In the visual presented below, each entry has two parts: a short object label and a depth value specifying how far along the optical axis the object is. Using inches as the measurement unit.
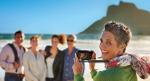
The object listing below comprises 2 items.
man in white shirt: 204.2
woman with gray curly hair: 63.9
